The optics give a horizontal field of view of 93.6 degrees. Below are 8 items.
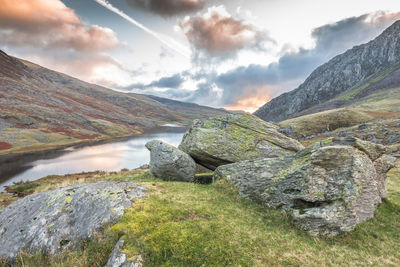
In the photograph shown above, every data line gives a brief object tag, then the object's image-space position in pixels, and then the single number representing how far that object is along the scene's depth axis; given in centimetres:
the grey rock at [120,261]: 829
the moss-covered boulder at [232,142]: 2239
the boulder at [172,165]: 2128
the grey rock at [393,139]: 5071
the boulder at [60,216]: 1121
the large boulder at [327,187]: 1170
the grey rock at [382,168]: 1616
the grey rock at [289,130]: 9899
